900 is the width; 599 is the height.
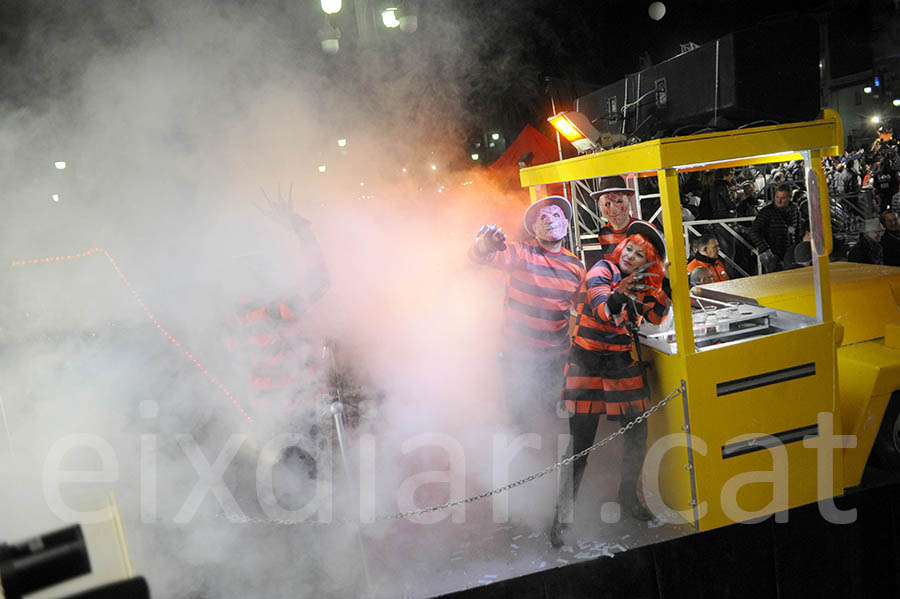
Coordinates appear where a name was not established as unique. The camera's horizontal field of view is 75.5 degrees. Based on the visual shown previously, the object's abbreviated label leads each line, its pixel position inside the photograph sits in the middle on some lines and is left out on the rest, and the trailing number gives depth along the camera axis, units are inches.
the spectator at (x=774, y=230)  257.0
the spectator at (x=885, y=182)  459.5
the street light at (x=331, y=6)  167.5
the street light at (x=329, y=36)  169.8
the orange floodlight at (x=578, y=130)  140.0
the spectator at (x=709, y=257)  216.5
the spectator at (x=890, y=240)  252.5
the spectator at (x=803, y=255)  206.6
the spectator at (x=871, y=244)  255.3
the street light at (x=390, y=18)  196.1
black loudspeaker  109.3
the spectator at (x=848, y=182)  524.7
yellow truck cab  110.8
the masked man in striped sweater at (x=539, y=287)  137.6
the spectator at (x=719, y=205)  277.6
